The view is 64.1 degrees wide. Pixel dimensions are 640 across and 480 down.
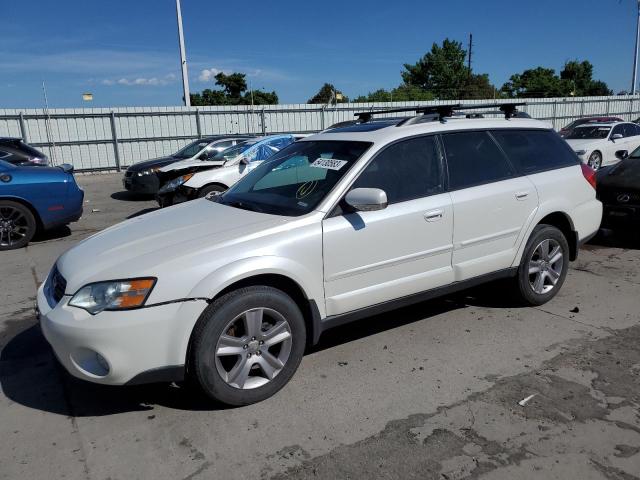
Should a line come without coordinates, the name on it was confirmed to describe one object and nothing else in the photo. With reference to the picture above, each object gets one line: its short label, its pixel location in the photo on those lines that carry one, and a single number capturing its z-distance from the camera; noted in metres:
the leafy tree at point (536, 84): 62.53
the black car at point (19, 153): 11.24
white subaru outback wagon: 2.87
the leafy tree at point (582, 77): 70.94
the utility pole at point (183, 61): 23.22
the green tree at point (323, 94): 62.51
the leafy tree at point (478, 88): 60.38
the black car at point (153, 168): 12.61
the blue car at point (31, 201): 7.48
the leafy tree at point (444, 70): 57.72
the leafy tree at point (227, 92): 56.94
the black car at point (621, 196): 6.54
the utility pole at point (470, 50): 60.30
